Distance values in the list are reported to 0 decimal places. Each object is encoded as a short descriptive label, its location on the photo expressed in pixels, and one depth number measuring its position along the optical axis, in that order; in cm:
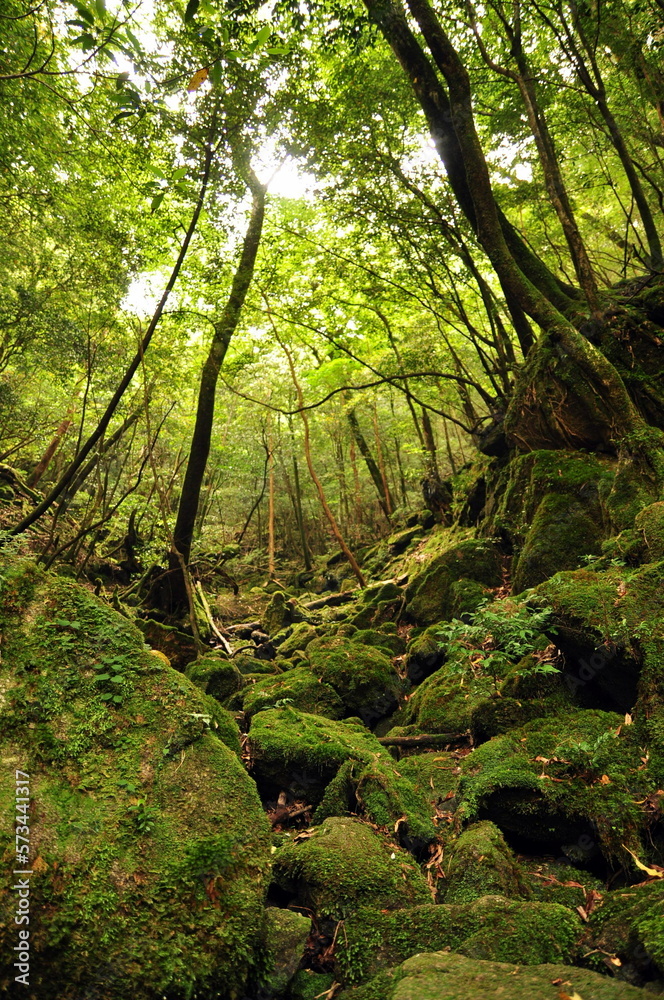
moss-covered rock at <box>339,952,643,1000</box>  204
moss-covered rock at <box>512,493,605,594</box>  682
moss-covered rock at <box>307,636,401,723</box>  700
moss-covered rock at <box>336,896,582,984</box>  252
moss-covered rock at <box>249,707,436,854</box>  403
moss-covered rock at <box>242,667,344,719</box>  659
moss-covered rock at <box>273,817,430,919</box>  309
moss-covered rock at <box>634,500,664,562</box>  496
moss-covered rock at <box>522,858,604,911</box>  313
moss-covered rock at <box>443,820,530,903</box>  314
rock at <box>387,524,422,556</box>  1670
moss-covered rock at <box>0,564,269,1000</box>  218
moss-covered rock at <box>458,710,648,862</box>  332
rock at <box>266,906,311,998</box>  251
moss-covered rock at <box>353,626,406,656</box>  907
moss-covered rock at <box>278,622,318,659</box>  1112
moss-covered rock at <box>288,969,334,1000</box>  260
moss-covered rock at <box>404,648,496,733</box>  552
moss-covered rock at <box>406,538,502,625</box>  918
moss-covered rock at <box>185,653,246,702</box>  762
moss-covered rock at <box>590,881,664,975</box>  222
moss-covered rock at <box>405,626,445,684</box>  762
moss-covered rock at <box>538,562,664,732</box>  383
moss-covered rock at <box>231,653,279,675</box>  948
